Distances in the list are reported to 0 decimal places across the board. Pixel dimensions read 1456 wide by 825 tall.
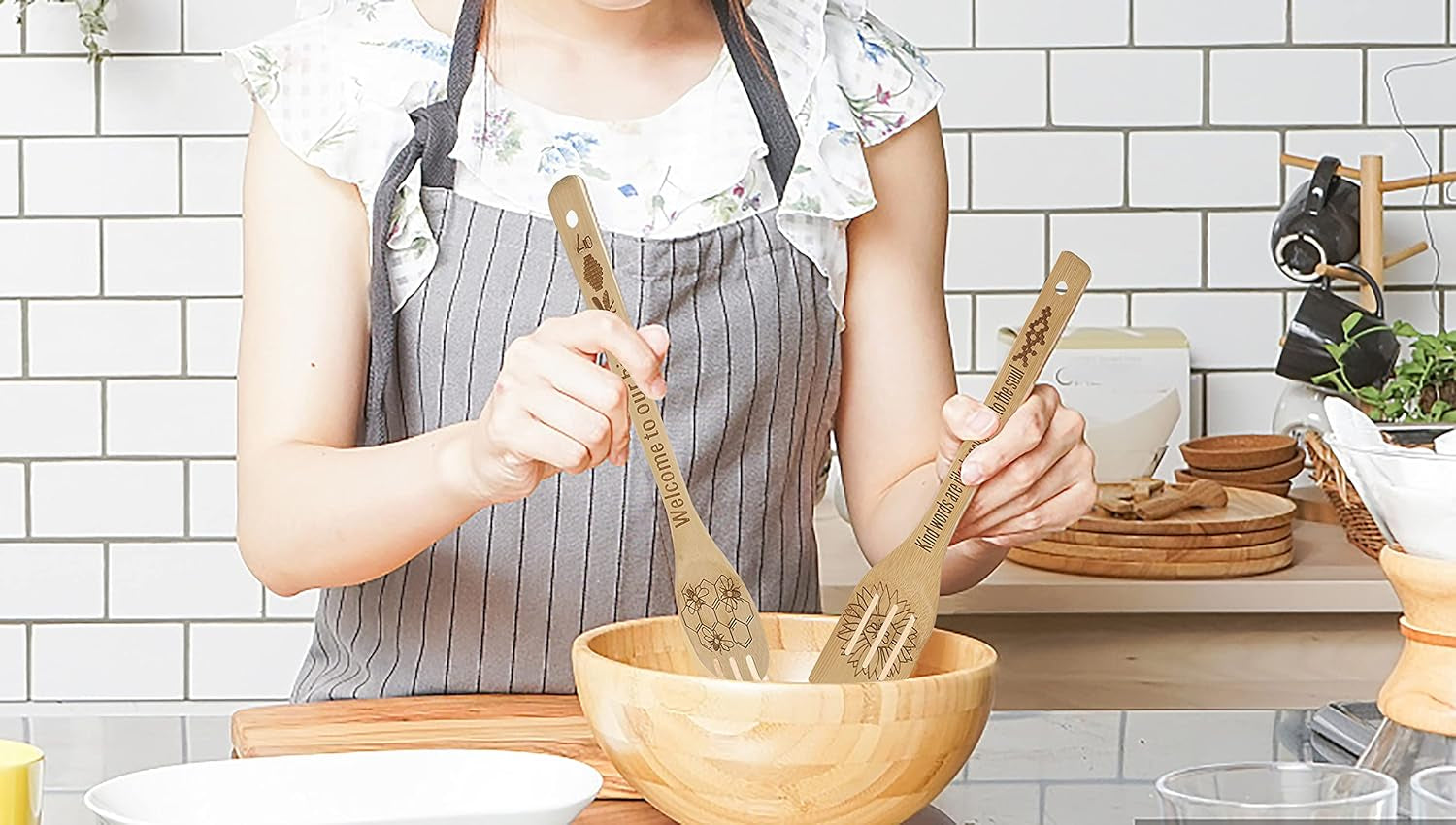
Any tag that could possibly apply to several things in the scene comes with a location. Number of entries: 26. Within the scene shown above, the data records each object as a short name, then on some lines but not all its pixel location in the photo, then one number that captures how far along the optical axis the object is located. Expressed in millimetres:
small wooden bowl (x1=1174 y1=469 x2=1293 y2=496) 3933
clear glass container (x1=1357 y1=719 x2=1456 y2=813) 2492
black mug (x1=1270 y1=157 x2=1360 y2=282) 4078
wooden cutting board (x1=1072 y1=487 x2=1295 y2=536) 3646
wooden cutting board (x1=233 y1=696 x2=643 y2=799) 2652
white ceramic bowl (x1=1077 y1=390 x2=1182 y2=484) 4016
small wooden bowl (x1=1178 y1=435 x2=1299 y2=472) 3965
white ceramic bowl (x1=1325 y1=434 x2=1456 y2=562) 2472
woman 2898
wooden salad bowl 2374
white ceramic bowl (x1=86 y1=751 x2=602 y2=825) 2383
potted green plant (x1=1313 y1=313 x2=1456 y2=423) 3762
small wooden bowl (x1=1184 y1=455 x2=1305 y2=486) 3965
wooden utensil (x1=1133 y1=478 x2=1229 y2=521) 3689
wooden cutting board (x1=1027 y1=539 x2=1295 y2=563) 3646
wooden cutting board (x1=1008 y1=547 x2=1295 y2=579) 3645
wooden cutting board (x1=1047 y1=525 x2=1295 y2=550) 3649
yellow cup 2302
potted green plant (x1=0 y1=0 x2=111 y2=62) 4073
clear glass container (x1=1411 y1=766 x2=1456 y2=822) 2189
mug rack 4046
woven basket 3573
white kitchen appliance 4020
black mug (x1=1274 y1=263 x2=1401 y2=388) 3880
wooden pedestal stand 2487
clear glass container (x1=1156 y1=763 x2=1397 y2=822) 2132
